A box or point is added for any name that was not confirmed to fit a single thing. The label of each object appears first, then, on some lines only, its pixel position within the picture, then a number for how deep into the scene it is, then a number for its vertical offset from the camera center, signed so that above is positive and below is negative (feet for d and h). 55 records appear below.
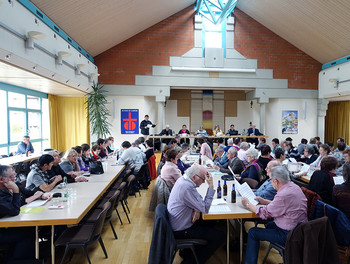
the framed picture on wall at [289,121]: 39.44 +0.43
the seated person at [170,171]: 12.89 -2.45
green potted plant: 33.12 +1.76
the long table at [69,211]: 8.14 -3.12
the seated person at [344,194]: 9.12 -2.61
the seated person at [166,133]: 34.63 -1.22
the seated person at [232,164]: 15.17 -2.52
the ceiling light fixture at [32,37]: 16.75 +5.97
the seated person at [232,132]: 38.83 -1.22
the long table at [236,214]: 8.75 -3.15
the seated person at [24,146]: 25.40 -2.23
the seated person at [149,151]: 21.85 -2.37
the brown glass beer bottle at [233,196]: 9.89 -2.85
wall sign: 38.09 +0.51
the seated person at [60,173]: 13.30 -2.61
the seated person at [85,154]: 18.93 -2.30
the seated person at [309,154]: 19.42 -2.40
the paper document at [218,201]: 9.76 -3.07
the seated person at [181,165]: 16.48 -2.81
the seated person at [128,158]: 19.31 -2.62
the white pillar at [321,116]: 39.37 +1.30
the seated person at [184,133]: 37.82 -1.33
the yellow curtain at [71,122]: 36.04 +0.35
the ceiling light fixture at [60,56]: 21.86 +6.10
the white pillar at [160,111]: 38.29 +2.09
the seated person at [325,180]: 10.53 -2.39
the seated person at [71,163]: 14.84 -2.39
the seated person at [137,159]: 19.26 -2.73
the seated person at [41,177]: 11.06 -2.41
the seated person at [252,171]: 12.72 -2.49
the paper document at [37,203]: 9.48 -3.07
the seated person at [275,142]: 24.76 -1.83
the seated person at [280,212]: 8.05 -2.92
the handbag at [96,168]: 15.66 -2.76
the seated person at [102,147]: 23.24 -2.18
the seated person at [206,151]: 21.66 -2.32
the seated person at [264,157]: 13.83 -1.83
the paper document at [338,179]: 12.53 -2.84
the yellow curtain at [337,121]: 43.09 +0.56
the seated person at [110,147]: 27.35 -2.50
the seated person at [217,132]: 36.91 -1.25
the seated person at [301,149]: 23.30 -2.33
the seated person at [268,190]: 9.95 -2.71
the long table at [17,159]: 19.72 -2.95
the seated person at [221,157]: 17.99 -2.47
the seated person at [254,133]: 36.64 -1.34
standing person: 35.65 -0.24
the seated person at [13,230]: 8.29 -3.80
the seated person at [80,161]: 17.10 -2.51
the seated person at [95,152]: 20.36 -2.28
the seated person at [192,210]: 8.68 -3.05
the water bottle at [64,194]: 10.03 -2.90
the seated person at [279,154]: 15.33 -1.85
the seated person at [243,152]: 17.12 -2.03
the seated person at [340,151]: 18.19 -2.04
